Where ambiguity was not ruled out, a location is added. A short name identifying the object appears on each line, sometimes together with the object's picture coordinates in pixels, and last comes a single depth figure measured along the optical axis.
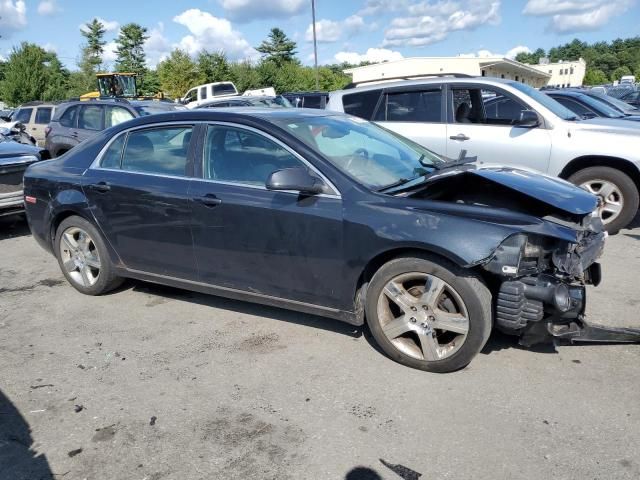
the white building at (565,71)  88.75
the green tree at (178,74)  50.04
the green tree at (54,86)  48.16
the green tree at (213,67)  52.06
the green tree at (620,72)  112.66
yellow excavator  31.45
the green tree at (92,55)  58.07
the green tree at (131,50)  74.00
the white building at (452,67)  53.12
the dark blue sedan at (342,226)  3.29
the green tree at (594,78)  93.36
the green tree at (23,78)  46.69
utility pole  38.28
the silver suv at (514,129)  6.59
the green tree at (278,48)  72.31
